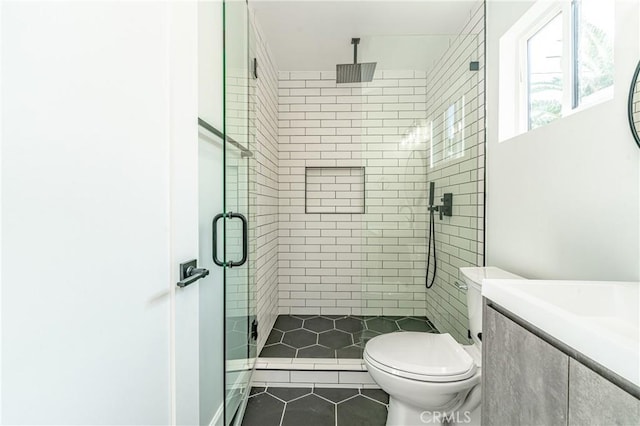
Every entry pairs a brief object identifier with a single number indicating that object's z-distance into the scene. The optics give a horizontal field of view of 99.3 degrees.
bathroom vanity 0.47
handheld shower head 2.00
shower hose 2.02
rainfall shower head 2.20
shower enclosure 1.80
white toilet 1.18
